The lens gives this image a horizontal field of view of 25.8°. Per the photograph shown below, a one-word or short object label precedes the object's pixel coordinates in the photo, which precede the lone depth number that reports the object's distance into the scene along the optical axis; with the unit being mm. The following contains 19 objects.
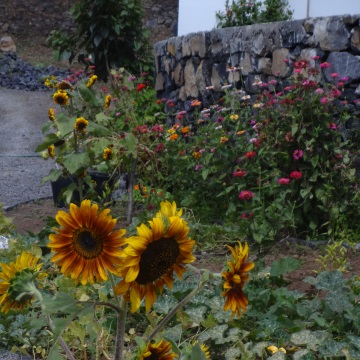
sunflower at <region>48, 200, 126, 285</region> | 1849
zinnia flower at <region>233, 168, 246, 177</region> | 4965
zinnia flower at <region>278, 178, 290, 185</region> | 4757
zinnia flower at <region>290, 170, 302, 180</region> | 4746
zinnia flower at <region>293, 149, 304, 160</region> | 4945
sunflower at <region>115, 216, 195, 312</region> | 1788
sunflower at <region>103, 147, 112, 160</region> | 4930
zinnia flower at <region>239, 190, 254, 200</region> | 4671
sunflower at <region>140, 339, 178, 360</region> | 1943
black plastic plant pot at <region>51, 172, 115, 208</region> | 6090
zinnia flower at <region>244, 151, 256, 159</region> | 5066
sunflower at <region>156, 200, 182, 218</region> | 1877
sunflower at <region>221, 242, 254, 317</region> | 1904
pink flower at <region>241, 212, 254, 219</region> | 4617
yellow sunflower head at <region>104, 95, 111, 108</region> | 5418
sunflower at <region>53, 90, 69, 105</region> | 4668
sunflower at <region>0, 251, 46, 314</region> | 2041
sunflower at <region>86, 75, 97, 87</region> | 5328
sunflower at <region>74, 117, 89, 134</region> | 4523
